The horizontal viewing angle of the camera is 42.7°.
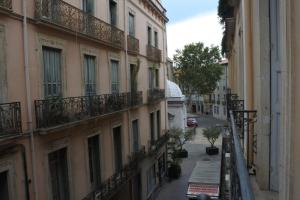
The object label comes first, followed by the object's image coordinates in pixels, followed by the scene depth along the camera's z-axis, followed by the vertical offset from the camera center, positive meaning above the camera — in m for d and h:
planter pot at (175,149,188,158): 28.47 -5.97
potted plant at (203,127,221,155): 34.59 -4.86
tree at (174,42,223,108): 58.22 +2.46
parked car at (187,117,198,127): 52.53 -5.58
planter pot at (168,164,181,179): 27.19 -6.28
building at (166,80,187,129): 38.28 -2.41
